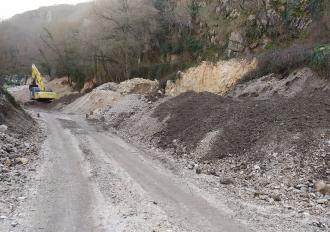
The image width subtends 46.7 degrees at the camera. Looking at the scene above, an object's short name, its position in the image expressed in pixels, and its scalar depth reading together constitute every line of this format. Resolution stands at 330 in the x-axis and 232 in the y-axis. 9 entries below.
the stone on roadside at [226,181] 11.45
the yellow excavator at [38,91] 42.69
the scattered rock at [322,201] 9.51
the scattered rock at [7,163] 12.64
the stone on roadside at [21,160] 13.28
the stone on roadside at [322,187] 9.93
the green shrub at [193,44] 38.83
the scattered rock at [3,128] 16.64
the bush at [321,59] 18.44
